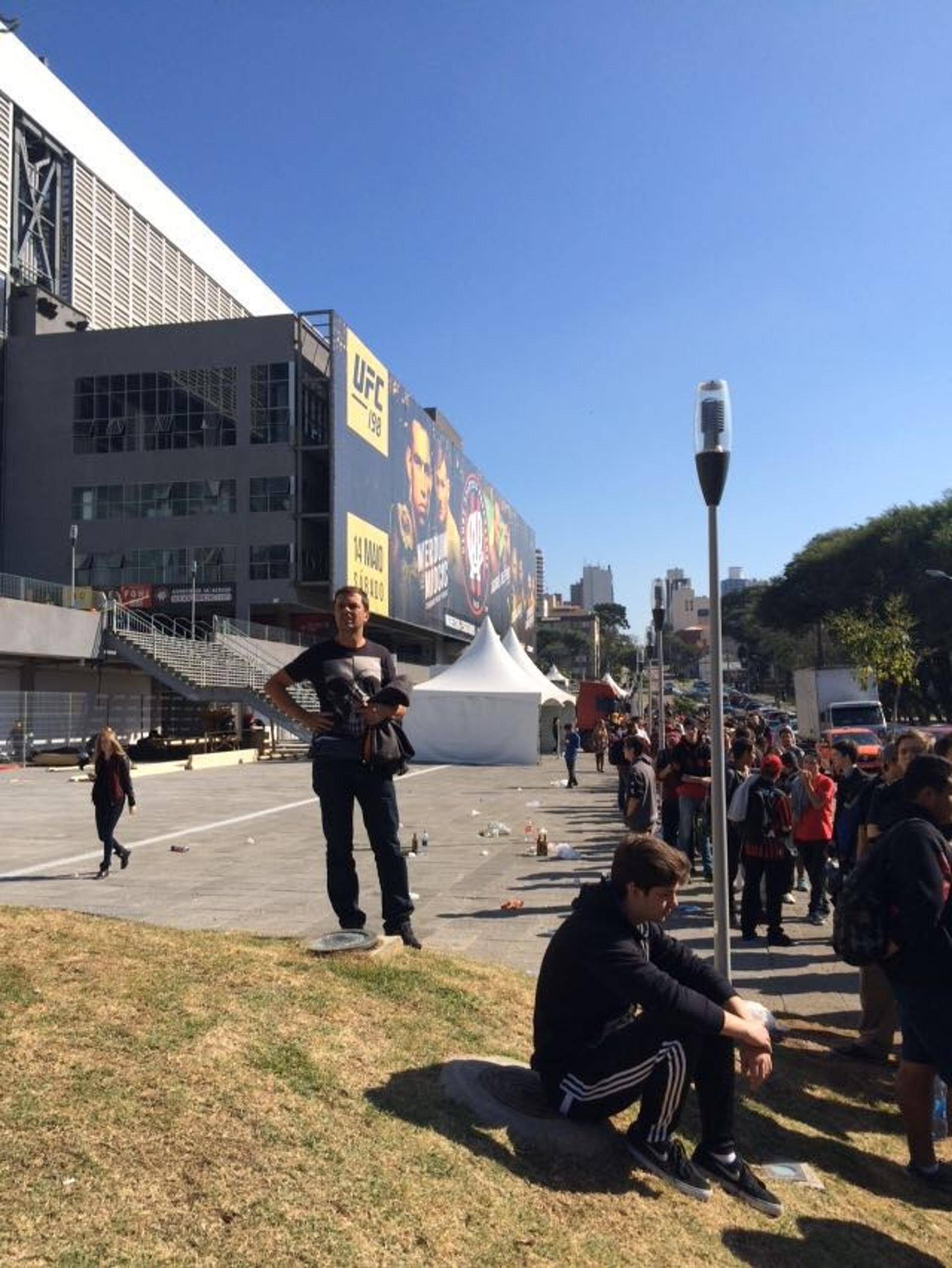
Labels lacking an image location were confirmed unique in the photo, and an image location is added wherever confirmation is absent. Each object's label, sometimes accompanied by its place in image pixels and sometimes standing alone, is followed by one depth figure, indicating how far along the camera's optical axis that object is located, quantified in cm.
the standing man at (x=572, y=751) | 2465
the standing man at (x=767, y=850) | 823
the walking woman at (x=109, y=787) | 1111
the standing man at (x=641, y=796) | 1012
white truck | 3444
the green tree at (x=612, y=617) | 17100
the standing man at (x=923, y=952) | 387
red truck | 4500
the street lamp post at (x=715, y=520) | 498
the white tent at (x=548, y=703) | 3484
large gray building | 4897
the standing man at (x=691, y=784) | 1126
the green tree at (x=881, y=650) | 3684
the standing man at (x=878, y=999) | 546
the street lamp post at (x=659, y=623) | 1405
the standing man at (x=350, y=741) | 517
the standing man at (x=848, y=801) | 684
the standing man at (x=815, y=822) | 902
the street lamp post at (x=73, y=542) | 4706
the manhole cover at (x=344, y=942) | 505
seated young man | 343
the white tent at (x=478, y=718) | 3212
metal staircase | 3491
